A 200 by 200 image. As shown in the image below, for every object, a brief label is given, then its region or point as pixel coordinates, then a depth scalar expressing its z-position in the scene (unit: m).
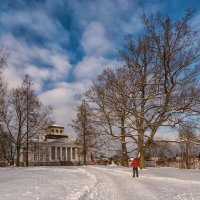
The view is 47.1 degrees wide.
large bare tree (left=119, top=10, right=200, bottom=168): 20.34
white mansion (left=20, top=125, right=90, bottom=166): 65.30
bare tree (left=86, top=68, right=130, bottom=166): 22.76
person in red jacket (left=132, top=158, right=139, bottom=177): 18.24
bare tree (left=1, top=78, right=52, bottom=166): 32.36
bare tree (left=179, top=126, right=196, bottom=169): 21.41
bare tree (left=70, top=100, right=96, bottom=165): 25.07
